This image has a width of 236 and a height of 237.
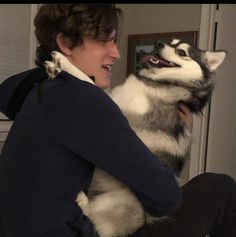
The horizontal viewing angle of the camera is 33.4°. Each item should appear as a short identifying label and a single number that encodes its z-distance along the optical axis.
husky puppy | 1.09
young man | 0.92
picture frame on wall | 3.04
